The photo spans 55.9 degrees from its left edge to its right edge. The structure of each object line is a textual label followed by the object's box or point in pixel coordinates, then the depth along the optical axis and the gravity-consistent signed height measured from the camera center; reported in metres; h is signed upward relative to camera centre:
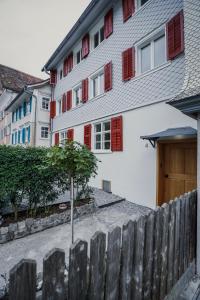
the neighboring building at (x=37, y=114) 16.14 +3.37
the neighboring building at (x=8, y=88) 25.41 +8.65
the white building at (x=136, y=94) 5.77 +2.36
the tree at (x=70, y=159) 3.88 -0.15
